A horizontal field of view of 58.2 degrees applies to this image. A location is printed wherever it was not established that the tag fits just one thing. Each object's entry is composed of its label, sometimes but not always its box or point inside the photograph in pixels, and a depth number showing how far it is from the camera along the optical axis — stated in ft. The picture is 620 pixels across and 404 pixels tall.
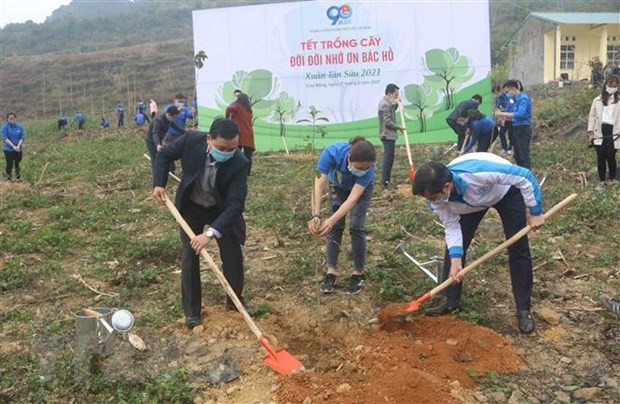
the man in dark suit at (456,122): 26.84
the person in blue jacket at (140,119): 76.08
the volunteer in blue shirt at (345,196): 12.89
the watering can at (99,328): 10.64
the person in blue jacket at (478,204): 10.82
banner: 47.21
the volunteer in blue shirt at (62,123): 80.84
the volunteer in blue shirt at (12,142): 32.76
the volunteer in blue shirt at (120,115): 85.59
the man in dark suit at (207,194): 11.92
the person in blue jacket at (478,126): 25.53
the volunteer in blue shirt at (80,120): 81.15
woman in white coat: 23.88
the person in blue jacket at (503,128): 36.67
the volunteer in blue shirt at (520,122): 26.33
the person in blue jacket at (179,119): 29.43
